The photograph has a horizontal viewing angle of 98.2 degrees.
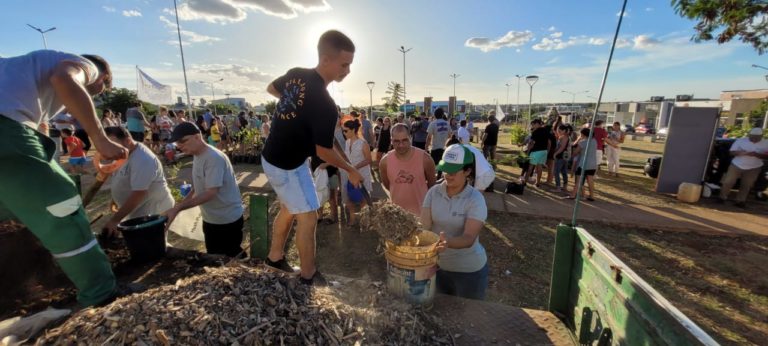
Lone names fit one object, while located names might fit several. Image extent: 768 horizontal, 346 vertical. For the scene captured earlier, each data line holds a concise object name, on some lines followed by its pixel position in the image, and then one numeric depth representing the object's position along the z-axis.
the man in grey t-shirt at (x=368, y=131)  10.04
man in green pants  1.72
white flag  14.24
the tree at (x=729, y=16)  7.55
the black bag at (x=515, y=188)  8.46
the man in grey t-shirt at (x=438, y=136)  9.48
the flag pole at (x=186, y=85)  16.83
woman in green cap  2.65
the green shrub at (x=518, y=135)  16.42
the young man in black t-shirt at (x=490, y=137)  11.06
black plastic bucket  2.73
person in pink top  3.80
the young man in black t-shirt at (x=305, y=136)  2.27
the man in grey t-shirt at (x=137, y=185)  3.09
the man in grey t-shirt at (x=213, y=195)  3.12
